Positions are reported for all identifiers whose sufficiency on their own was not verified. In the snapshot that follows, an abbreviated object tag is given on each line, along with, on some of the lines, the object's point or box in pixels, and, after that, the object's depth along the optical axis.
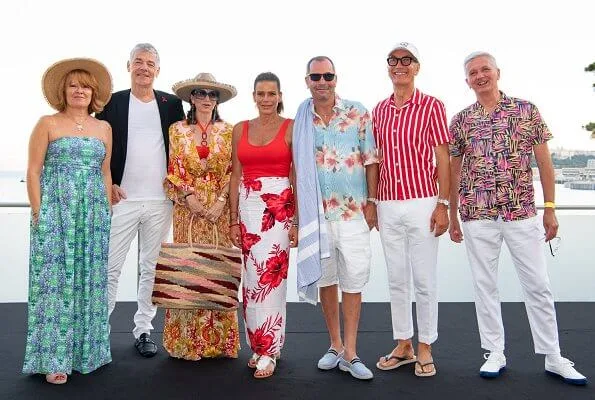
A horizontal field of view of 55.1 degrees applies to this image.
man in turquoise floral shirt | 2.95
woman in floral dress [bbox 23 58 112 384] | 2.87
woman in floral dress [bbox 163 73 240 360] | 3.19
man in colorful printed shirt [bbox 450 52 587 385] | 2.92
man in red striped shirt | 2.96
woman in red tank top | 2.98
